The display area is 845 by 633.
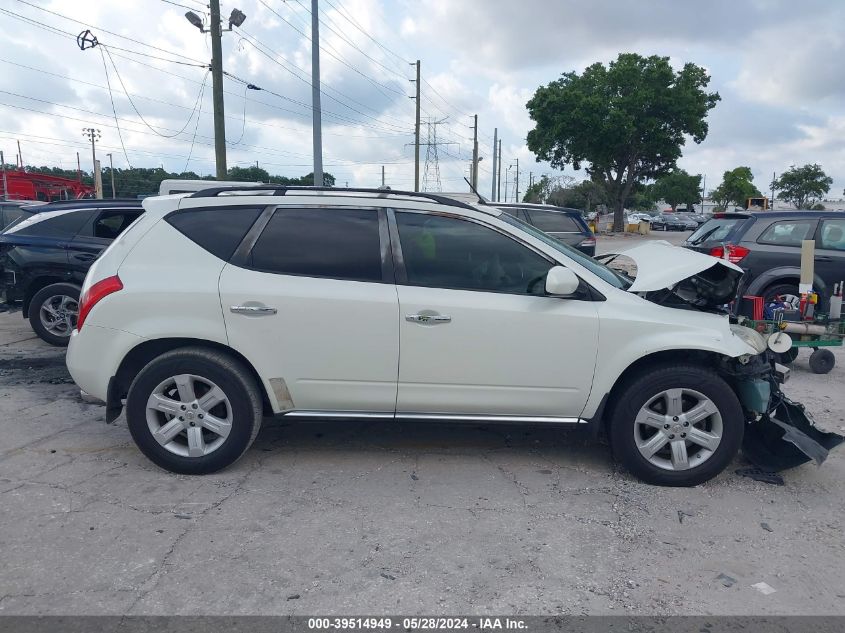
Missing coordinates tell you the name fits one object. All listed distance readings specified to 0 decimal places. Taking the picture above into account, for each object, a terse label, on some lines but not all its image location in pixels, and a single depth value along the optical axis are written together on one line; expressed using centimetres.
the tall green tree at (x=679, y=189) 9500
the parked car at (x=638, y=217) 5575
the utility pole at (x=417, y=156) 3716
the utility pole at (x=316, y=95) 1903
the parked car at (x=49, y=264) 803
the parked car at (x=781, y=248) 787
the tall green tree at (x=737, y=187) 6931
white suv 399
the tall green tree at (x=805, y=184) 6781
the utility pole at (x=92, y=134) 7339
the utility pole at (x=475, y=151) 5432
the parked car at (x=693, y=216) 5818
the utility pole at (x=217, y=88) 1762
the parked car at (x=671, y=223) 5553
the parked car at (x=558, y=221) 1303
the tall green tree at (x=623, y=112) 3712
